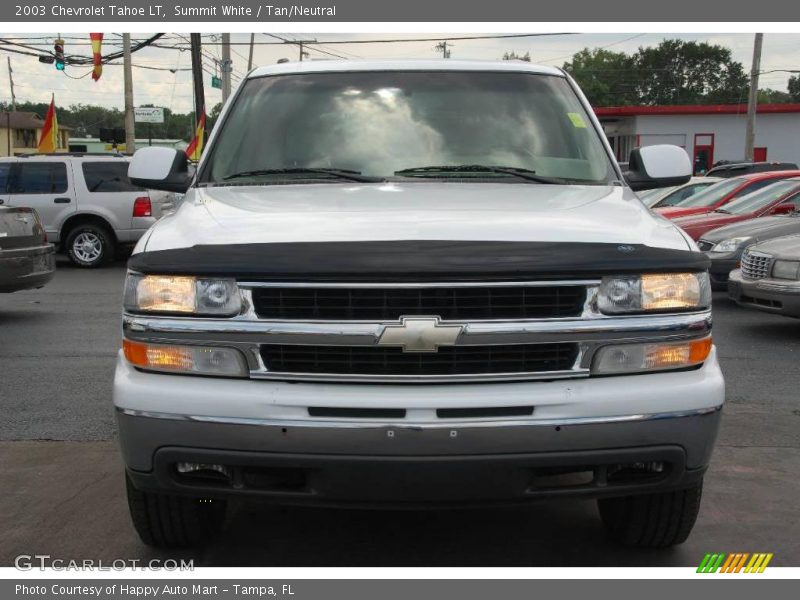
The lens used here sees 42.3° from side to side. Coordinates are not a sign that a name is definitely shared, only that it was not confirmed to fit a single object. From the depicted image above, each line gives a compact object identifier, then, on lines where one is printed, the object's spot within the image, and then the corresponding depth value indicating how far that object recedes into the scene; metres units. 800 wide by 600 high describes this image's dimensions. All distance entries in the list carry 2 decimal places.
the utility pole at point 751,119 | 37.87
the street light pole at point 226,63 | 31.34
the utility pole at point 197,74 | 28.70
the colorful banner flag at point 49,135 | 27.66
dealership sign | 48.59
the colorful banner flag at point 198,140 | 28.33
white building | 49.97
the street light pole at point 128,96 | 30.14
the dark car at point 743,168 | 29.88
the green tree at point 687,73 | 109.75
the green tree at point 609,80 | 109.38
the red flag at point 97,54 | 30.72
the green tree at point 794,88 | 130.21
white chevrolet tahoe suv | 3.28
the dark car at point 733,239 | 11.80
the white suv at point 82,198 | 17.48
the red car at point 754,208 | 13.68
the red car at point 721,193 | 15.21
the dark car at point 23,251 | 10.61
